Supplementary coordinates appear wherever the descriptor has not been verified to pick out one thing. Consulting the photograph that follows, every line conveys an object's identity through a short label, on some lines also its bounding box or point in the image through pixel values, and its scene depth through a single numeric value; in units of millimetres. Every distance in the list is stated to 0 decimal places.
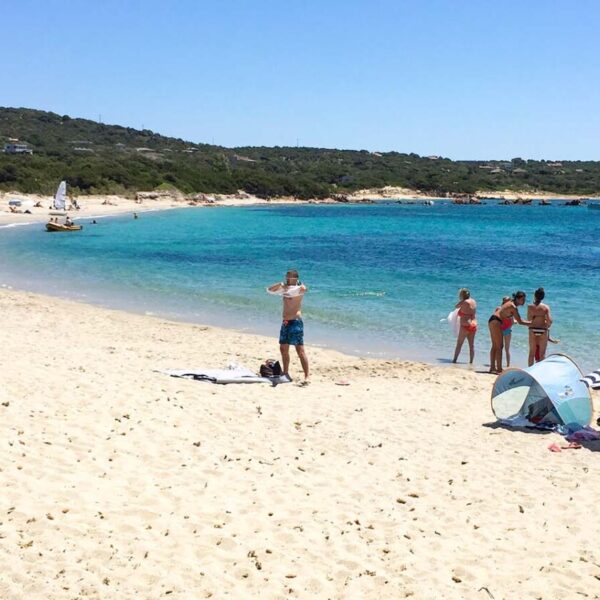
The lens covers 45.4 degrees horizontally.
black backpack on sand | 11039
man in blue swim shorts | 10711
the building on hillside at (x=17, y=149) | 106312
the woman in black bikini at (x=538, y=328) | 12203
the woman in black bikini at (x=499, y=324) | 12898
